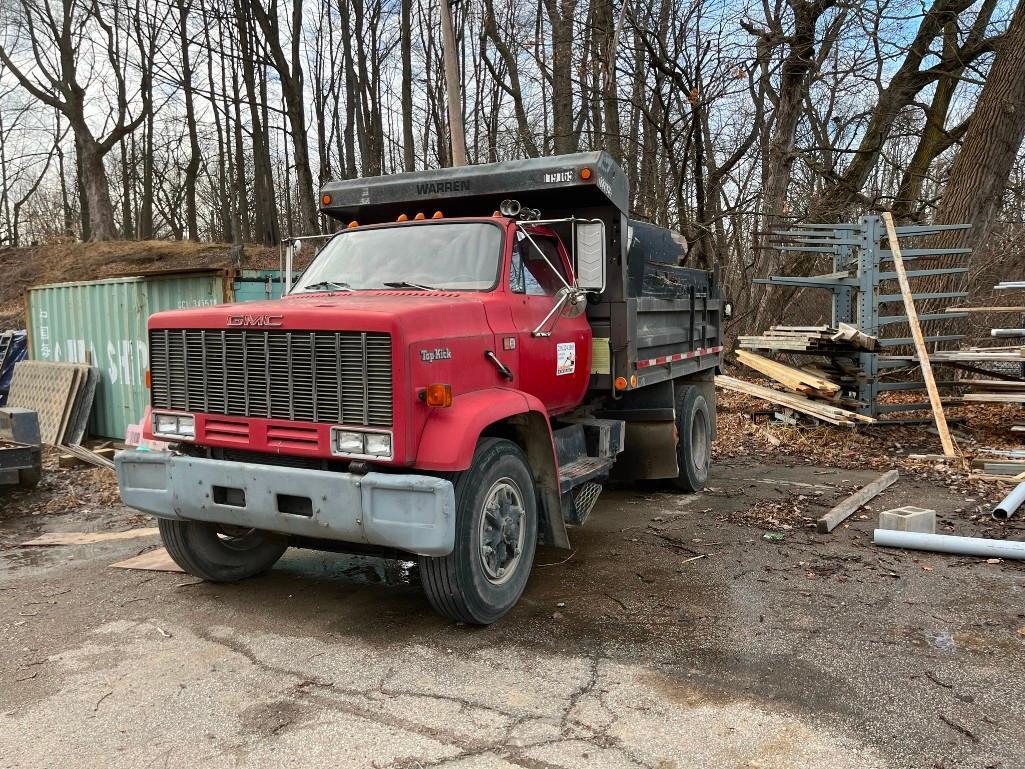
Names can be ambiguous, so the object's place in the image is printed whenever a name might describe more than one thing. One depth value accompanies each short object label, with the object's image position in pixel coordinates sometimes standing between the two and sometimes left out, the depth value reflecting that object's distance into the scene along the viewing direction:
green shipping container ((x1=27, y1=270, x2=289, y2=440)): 10.48
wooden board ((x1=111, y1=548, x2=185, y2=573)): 5.77
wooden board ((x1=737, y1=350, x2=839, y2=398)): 10.64
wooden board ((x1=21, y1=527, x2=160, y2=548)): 6.65
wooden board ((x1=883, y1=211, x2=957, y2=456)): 9.33
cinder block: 6.17
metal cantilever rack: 10.88
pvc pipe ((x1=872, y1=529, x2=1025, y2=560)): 5.63
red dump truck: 4.22
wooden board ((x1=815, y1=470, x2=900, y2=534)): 6.55
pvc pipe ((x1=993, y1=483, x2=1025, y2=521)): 6.53
